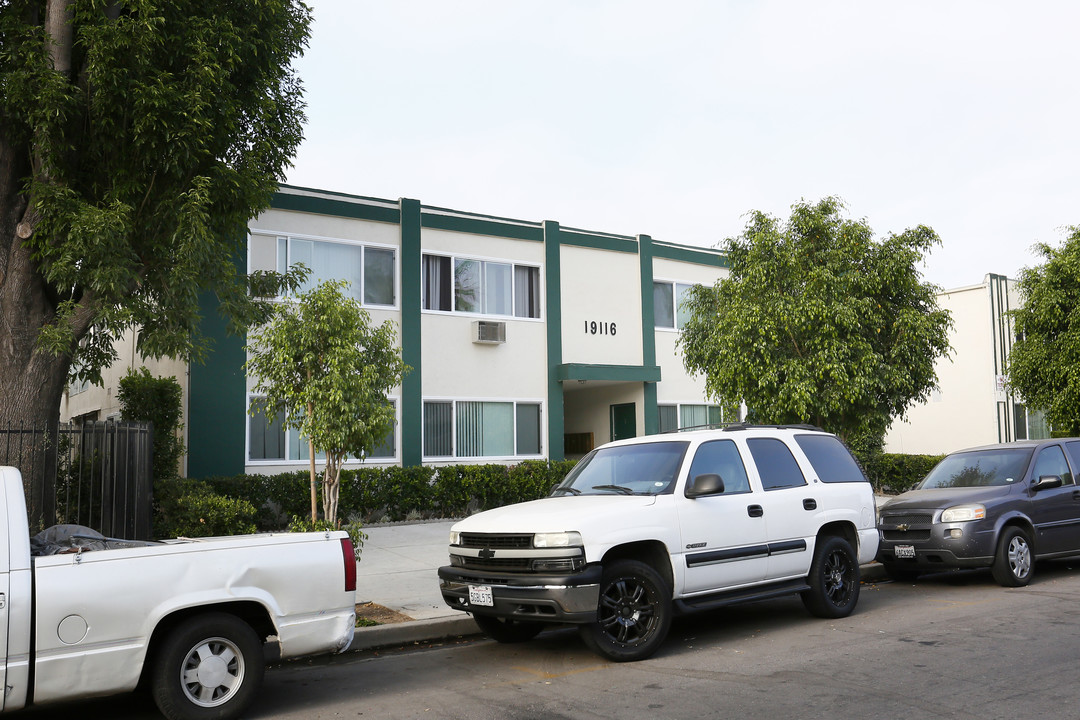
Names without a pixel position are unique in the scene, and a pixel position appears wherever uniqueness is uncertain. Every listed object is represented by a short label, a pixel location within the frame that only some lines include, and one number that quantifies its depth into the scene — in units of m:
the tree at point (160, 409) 14.48
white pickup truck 5.19
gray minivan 10.39
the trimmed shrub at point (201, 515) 12.32
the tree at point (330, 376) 9.31
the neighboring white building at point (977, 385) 28.67
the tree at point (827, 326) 13.36
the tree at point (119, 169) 9.57
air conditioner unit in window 19.08
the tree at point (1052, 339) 17.80
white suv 7.04
